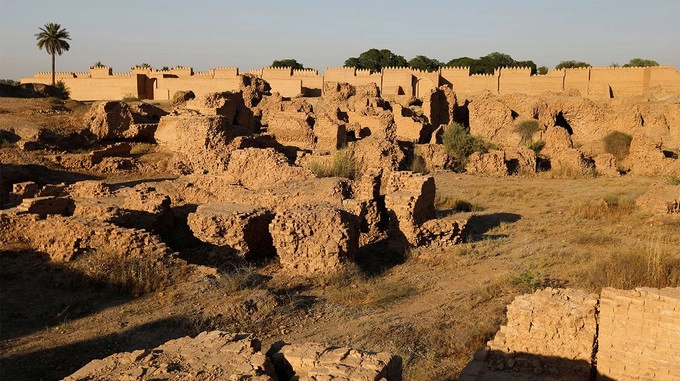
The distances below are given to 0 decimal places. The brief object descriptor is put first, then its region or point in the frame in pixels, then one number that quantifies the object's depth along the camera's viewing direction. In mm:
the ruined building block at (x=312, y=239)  7945
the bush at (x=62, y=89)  32416
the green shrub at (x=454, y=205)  13042
